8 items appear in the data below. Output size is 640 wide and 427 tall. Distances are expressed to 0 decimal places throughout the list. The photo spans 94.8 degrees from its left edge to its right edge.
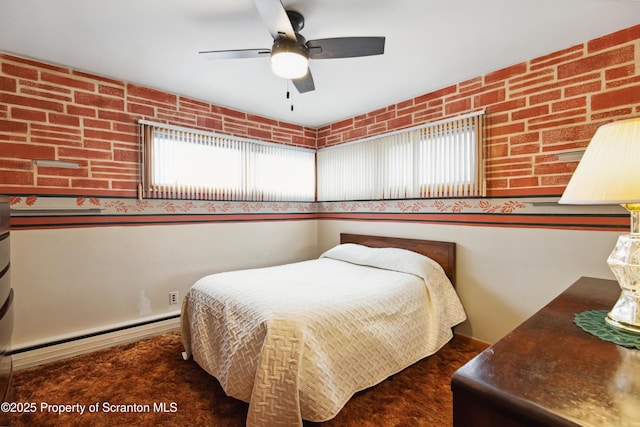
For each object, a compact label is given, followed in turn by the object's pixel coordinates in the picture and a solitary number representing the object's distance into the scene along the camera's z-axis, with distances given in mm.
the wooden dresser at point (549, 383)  622
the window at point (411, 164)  2543
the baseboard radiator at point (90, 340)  2184
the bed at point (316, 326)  1460
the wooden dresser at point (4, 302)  1320
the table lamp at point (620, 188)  901
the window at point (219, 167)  2777
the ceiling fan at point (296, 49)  1542
